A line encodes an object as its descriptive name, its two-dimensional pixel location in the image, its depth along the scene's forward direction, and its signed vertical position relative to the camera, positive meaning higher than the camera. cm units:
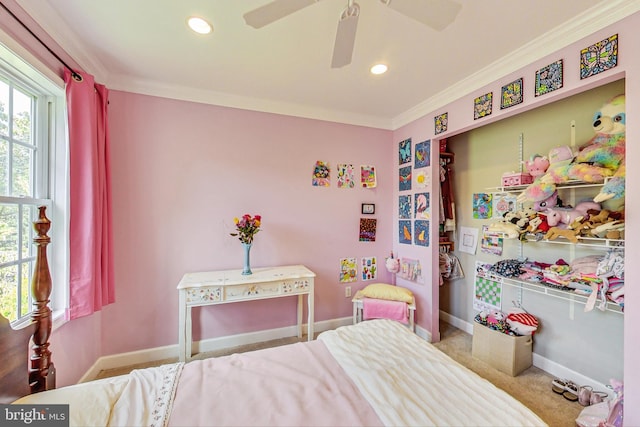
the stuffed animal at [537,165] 195 +38
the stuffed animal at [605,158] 143 +34
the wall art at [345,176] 280 +43
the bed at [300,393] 90 -73
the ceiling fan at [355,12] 98 +81
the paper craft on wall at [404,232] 282 -20
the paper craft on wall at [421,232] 258 -19
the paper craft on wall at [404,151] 280 +71
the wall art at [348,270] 283 -63
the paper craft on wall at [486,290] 245 -77
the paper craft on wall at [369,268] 292 -62
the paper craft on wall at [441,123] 233 +86
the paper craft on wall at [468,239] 269 -28
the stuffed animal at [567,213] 169 +0
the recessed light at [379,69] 190 +111
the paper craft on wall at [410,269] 270 -61
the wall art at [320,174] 270 +43
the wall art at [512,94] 175 +85
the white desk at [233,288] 196 -60
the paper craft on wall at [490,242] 245 -28
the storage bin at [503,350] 202 -114
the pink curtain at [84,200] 162 +11
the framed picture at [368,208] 290 +7
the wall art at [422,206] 257 +8
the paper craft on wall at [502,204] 231 +9
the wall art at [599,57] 133 +85
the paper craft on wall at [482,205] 253 +9
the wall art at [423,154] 254 +61
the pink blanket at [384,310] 246 -94
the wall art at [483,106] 195 +85
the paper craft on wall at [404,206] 281 +9
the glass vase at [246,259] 223 -39
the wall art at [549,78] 155 +85
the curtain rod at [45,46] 121 +96
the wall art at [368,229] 290 -17
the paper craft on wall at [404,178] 282 +41
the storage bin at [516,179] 204 +28
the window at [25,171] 135 +28
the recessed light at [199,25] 146 +113
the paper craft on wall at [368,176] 290 +44
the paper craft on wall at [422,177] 255 +38
